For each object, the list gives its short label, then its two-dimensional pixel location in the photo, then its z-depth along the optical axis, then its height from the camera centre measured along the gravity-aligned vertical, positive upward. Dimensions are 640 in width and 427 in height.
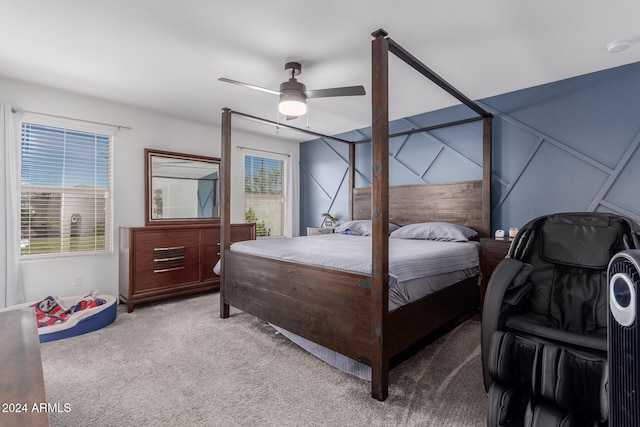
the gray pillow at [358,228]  4.13 -0.19
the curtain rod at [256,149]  5.04 +1.07
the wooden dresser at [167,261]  3.50 -0.56
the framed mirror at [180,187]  4.11 +0.37
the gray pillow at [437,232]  3.35 -0.21
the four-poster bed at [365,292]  1.85 -0.59
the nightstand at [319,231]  4.96 -0.28
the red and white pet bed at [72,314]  2.71 -0.94
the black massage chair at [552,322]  1.30 -0.58
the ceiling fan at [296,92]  2.61 +1.02
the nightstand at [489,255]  2.96 -0.40
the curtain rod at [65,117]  3.18 +1.07
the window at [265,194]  5.24 +0.35
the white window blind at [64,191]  3.30 +0.26
